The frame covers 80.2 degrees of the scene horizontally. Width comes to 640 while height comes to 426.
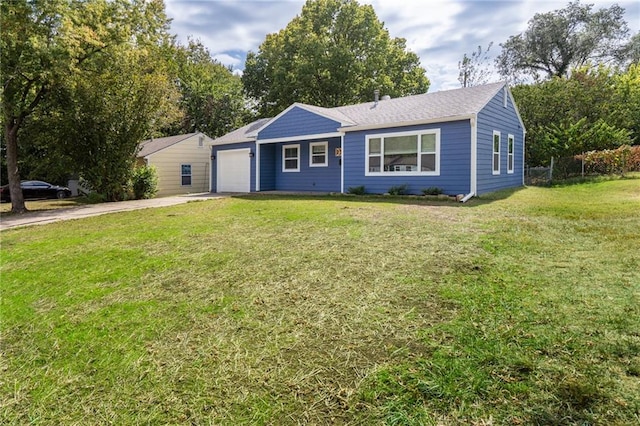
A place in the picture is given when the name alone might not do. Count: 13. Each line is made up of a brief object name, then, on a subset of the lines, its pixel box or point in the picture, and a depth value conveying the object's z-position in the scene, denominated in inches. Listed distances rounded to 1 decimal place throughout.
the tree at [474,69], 1093.1
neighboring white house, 752.3
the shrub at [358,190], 512.4
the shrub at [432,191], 447.2
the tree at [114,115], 501.0
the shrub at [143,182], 590.9
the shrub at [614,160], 601.9
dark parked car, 720.0
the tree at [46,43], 400.8
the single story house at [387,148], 444.5
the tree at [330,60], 1029.2
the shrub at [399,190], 475.8
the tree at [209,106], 1128.2
